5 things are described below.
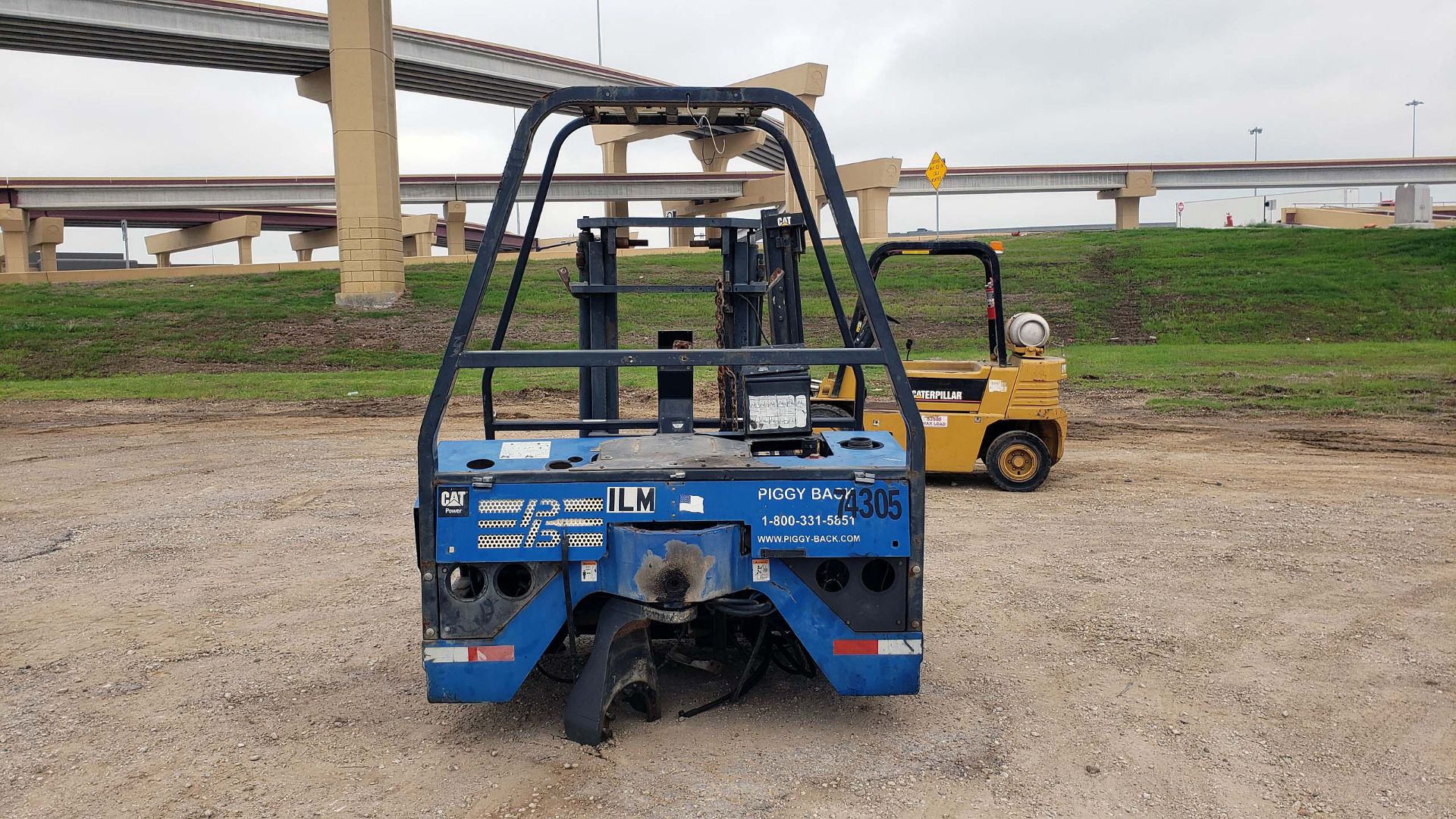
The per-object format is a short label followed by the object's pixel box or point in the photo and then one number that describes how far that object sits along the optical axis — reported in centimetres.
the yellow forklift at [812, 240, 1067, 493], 1034
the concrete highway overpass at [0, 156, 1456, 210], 4622
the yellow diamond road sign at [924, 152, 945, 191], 2272
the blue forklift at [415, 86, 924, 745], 416
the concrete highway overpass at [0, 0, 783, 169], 3312
